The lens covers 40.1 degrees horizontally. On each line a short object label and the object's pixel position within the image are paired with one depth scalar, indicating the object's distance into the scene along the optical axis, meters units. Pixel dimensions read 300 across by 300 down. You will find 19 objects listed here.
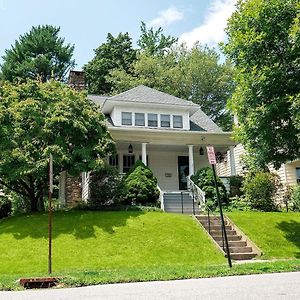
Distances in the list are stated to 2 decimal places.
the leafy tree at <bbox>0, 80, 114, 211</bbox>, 16.66
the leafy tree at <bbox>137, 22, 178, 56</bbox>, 50.59
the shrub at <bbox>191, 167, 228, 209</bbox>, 20.38
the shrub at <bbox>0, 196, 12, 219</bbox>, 21.92
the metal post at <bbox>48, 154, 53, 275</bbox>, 10.94
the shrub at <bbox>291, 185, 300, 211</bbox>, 21.25
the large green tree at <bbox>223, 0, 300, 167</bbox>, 14.70
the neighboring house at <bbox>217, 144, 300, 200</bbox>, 27.12
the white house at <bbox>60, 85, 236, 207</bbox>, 22.30
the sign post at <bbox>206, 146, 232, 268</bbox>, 10.84
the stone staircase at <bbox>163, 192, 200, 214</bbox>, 19.72
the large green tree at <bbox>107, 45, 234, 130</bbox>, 42.19
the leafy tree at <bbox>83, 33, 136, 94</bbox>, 49.19
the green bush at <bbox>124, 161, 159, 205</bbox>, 19.44
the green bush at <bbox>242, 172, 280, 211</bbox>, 20.50
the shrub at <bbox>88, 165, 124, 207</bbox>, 19.17
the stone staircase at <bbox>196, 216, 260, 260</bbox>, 14.01
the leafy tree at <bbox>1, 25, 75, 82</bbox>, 43.25
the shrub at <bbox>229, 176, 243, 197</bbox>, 22.47
